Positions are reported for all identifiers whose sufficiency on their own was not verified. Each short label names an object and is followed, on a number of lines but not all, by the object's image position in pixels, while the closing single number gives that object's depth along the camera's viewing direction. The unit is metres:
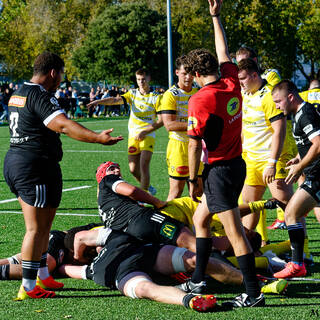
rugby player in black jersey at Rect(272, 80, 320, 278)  11.53
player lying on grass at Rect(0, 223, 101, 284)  11.98
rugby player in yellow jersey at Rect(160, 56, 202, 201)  17.59
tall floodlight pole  70.62
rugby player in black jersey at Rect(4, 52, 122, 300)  10.47
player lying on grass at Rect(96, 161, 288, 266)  11.78
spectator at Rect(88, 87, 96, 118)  80.85
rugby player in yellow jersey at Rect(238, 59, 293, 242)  13.53
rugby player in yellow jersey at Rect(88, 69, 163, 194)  21.78
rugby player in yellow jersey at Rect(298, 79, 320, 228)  18.18
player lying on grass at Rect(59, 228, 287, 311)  10.25
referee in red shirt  9.87
